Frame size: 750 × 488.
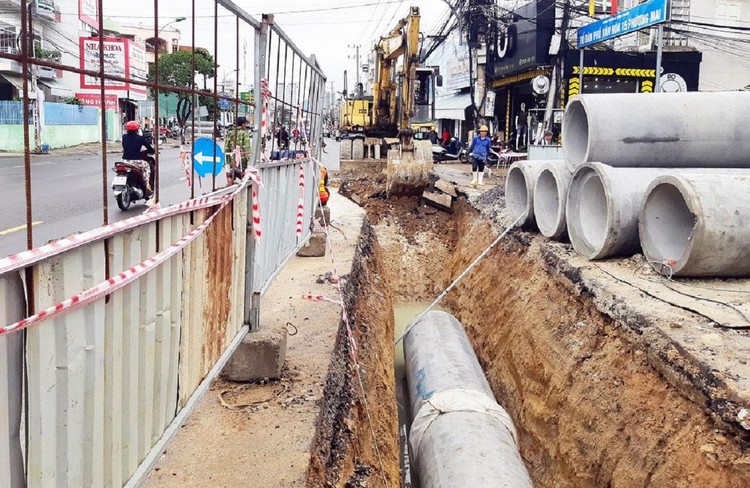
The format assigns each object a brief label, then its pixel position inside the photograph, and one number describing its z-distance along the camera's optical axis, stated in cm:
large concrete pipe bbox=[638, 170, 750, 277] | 618
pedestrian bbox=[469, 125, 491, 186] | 1603
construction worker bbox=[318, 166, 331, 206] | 1116
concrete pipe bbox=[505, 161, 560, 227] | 1003
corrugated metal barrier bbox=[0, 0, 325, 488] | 178
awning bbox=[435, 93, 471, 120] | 3088
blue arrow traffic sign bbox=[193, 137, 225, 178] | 440
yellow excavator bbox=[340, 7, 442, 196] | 1655
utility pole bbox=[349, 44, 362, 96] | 3125
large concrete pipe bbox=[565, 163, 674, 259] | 734
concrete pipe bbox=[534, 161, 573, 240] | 877
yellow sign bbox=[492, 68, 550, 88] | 2280
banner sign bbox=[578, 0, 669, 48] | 1463
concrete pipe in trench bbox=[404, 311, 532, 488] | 496
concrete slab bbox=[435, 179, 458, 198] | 1589
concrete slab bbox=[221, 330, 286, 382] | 470
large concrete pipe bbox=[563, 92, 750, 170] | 800
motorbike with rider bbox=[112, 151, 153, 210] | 802
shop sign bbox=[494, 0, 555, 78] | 2236
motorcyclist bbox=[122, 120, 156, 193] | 699
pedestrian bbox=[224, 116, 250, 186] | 455
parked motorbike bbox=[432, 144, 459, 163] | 2534
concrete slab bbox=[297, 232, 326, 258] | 927
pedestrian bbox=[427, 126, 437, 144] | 3155
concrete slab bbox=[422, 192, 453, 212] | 1589
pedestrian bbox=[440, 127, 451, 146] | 3119
